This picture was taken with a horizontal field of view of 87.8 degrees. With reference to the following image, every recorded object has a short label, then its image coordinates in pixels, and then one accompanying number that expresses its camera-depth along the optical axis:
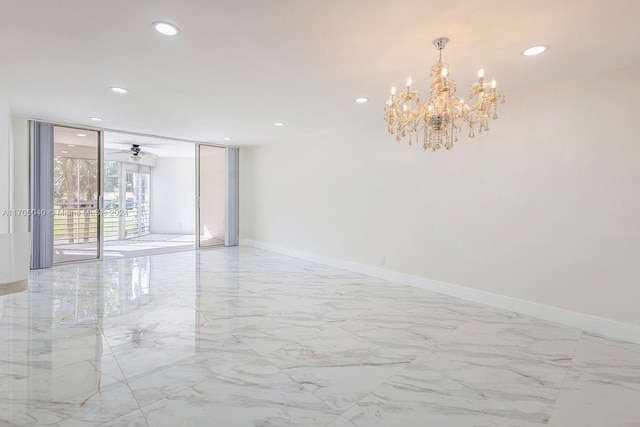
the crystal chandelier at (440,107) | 2.56
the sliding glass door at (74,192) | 6.88
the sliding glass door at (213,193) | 8.52
